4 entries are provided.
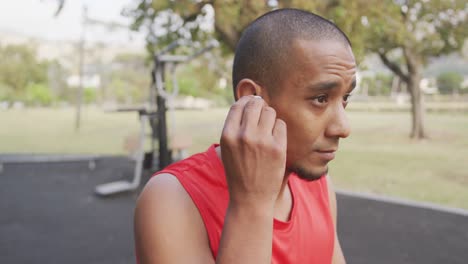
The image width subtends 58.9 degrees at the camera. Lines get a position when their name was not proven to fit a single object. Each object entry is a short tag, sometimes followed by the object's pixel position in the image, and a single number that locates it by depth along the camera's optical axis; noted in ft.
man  2.58
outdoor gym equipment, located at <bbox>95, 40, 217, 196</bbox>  18.44
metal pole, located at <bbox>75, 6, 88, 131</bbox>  58.12
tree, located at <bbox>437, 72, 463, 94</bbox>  184.97
